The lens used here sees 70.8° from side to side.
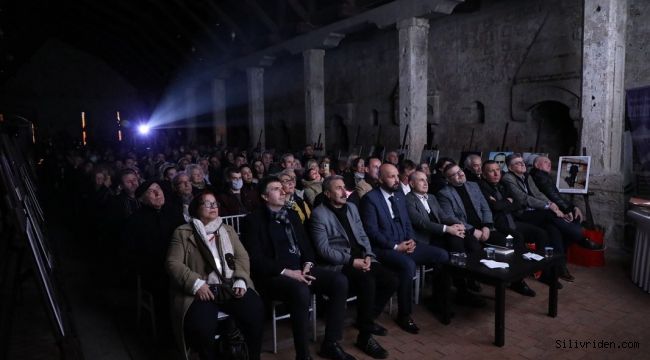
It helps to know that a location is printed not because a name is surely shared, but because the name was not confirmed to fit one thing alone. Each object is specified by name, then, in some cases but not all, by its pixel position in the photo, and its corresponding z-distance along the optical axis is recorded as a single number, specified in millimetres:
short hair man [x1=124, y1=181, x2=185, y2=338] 3883
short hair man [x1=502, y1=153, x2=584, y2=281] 5648
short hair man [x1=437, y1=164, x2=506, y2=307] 5008
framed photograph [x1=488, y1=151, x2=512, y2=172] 8594
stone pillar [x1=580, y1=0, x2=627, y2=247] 6398
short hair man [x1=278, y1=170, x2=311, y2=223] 4938
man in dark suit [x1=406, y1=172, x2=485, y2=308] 4723
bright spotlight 27844
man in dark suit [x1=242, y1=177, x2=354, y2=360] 3504
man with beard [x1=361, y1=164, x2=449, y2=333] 4203
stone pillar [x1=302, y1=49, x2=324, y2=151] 12625
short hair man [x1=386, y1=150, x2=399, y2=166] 8245
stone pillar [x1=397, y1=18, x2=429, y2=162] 9359
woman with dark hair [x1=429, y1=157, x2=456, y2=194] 5875
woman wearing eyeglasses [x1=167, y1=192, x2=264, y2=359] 3234
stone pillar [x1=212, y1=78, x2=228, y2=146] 18875
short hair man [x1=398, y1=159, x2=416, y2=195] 6043
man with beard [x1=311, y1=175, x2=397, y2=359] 3850
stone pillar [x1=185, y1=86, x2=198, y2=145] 22816
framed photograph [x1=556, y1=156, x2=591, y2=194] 6332
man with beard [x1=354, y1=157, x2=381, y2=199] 5848
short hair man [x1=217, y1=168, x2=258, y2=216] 5664
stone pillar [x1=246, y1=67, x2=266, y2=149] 15805
